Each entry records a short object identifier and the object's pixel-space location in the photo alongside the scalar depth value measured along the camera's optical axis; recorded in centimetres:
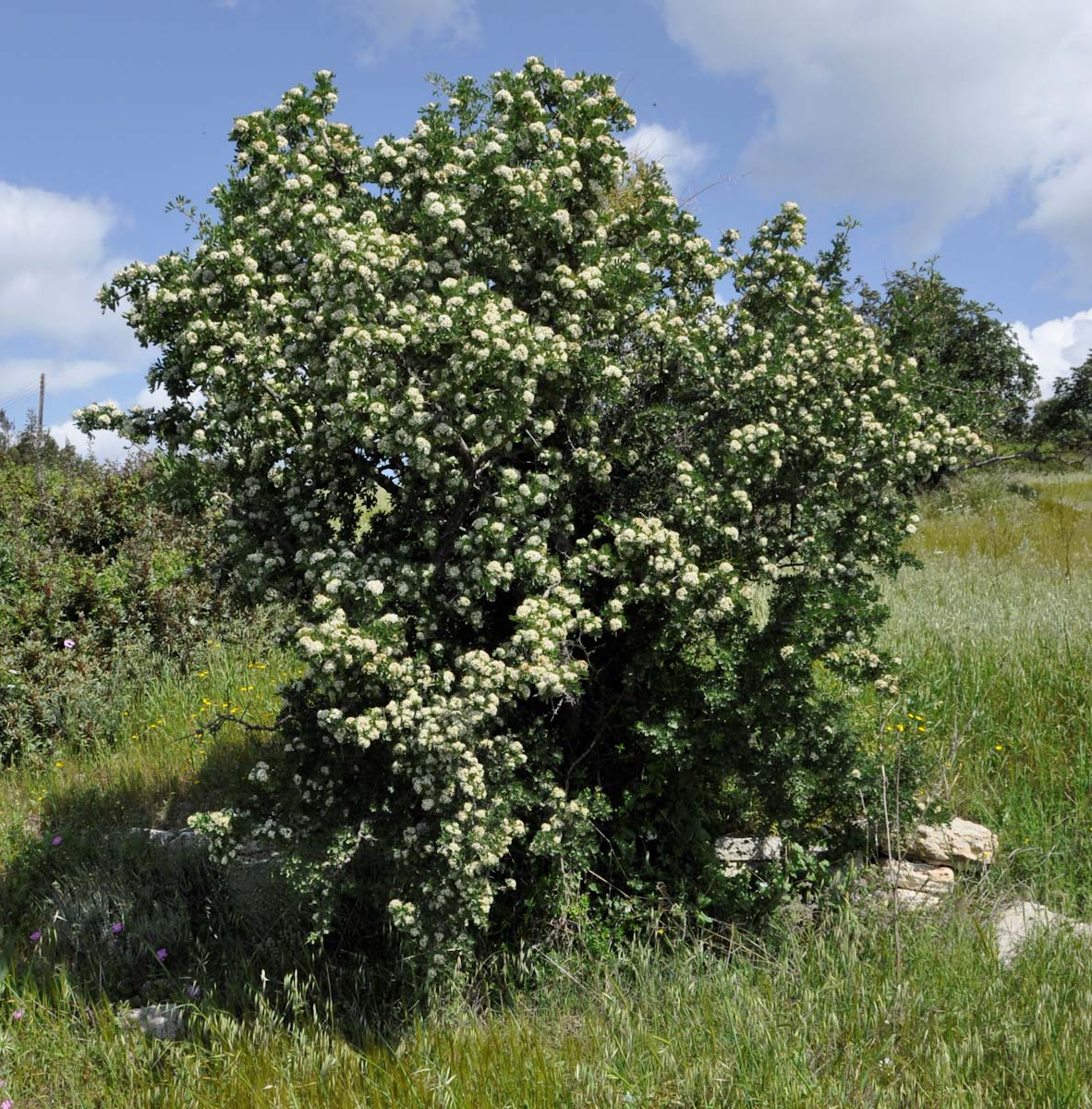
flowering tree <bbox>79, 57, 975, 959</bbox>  414
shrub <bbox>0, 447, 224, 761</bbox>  801
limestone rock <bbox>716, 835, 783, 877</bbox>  525
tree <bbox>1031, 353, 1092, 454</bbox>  2570
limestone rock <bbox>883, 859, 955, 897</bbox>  505
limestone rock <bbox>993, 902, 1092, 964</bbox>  446
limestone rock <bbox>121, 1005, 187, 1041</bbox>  463
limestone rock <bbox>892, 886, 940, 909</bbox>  481
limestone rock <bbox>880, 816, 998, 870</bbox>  546
